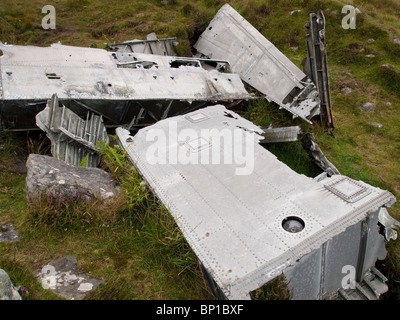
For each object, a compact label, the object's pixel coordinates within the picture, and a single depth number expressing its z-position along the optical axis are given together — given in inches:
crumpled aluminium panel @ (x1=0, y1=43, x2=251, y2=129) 208.8
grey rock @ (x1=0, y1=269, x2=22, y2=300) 109.5
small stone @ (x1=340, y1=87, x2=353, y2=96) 368.8
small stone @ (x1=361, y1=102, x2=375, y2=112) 343.0
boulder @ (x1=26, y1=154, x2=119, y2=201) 168.2
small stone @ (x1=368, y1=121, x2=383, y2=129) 317.1
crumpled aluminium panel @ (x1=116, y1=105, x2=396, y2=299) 125.0
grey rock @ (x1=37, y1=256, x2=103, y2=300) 134.1
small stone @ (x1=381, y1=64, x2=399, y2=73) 374.0
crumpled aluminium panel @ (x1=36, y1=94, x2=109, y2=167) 194.9
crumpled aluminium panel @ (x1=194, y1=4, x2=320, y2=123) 286.0
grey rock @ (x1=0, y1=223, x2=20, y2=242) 156.6
